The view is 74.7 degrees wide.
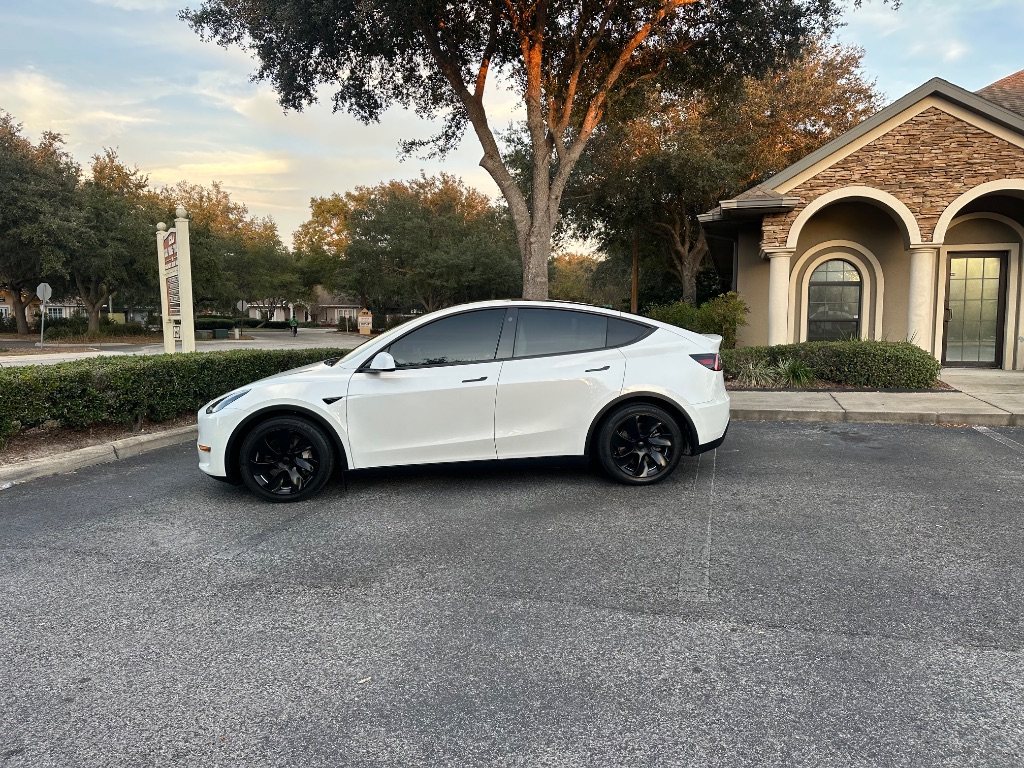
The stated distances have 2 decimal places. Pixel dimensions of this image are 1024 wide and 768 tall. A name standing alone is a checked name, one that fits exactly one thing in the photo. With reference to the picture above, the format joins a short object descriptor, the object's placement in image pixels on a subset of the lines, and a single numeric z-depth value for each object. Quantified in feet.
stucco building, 41.32
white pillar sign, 34.58
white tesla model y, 17.20
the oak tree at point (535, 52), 40.93
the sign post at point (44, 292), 88.69
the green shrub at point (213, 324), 156.15
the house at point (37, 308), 228.02
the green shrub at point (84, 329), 123.03
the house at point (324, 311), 305.94
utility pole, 87.30
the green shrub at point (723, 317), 46.47
